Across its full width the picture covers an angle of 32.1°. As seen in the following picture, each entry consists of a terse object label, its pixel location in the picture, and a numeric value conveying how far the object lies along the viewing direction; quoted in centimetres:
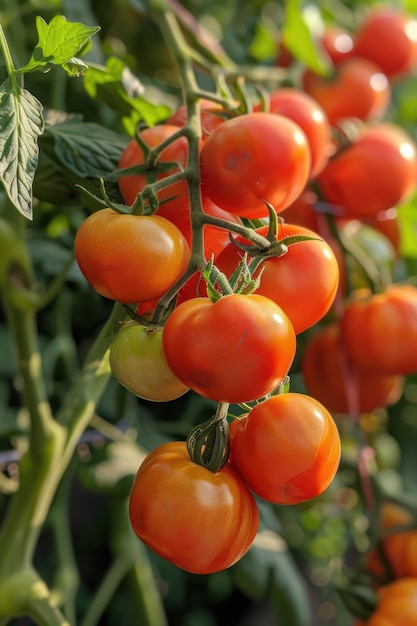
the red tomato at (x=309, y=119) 53
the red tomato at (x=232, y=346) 31
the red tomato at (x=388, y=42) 76
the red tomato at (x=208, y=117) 46
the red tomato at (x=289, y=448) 35
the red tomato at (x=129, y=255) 34
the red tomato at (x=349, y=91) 72
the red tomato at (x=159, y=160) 39
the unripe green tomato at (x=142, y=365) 34
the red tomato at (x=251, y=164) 38
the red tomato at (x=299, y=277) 36
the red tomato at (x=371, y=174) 61
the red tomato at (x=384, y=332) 61
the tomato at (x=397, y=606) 57
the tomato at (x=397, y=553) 64
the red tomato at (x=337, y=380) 67
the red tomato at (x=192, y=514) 35
